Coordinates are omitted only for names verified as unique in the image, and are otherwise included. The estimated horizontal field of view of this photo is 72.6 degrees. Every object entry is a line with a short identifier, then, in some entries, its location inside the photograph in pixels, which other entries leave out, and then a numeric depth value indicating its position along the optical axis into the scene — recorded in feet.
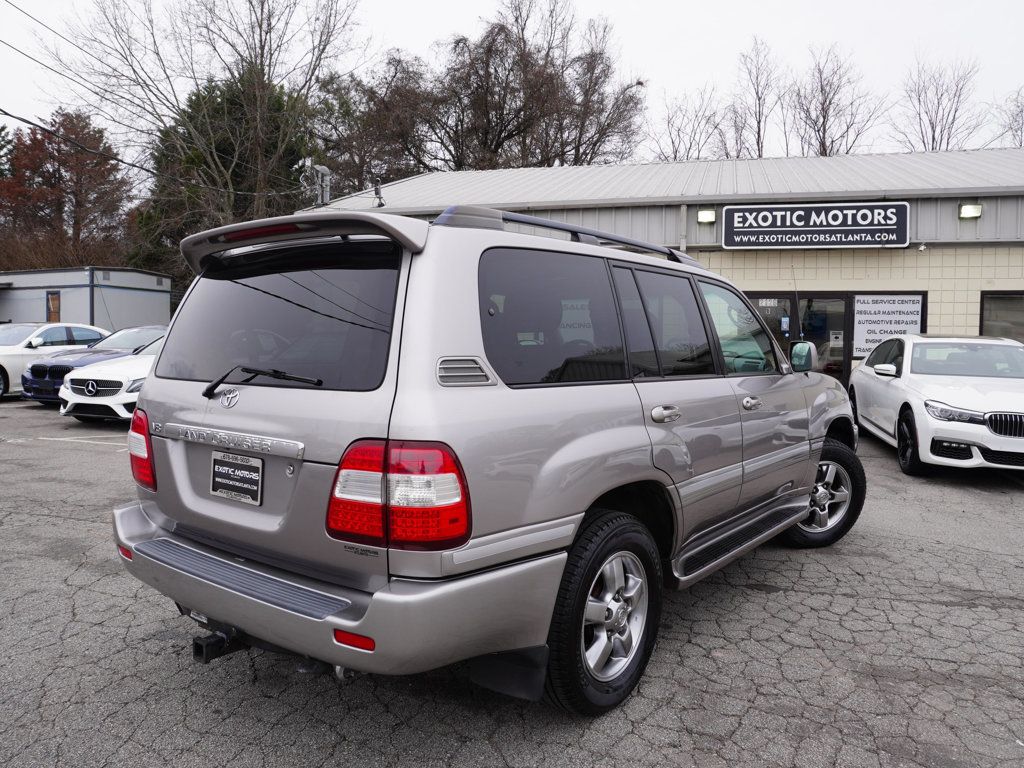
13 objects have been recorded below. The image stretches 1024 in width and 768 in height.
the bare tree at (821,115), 105.70
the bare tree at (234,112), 79.46
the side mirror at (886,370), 26.18
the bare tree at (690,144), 110.52
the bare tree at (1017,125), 93.50
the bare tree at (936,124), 100.27
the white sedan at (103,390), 31.14
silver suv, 6.79
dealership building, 39.58
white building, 65.16
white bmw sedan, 21.48
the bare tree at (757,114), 111.65
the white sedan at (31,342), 43.70
